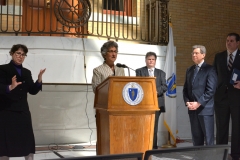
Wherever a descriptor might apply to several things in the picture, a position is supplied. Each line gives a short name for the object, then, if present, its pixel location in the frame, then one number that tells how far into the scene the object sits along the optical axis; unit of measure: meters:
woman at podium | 4.21
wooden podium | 3.36
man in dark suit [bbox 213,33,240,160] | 4.94
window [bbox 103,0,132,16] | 8.27
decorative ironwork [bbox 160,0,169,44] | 7.47
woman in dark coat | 3.75
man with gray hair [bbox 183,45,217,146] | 4.45
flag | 7.04
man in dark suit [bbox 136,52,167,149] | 5.74
